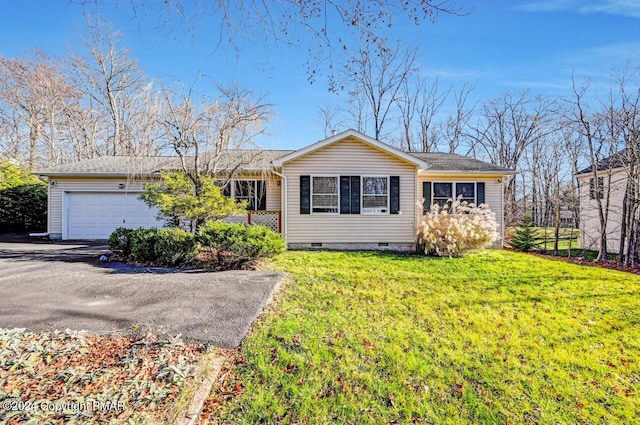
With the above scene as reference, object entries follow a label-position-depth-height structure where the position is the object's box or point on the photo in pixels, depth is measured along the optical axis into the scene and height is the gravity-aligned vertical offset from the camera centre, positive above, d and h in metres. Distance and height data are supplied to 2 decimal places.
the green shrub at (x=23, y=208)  14.95 +0.51
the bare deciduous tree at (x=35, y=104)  20.94 +8.06
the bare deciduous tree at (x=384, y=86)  22.80 +10.20
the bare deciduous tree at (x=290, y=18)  2.93 +1.95
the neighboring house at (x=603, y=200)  13.87 +0.85
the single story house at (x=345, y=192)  11.16 +0.93
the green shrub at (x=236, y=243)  7.75 -0.65
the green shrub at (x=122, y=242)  8.66 -0.67
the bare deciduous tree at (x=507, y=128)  25.94 +7.54
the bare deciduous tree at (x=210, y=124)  8.53 +2.66
